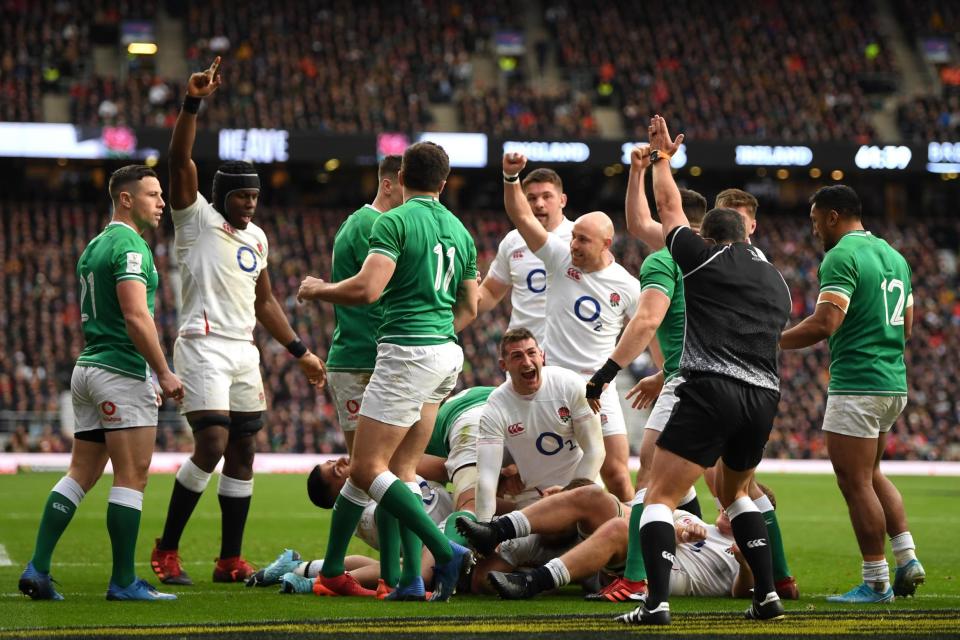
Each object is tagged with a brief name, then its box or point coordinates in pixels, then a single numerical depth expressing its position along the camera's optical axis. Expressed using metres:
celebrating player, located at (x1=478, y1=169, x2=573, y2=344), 20.22
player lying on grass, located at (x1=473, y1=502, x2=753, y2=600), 15.18
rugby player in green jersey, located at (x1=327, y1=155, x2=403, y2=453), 16.61
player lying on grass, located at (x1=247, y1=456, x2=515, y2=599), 15.86
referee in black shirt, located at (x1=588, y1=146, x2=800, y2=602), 15.13
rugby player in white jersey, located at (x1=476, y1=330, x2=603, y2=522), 16.67
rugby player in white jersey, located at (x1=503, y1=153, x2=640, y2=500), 18.41
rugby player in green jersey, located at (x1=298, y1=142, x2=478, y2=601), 14.26
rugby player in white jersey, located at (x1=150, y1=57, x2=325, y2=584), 16.67
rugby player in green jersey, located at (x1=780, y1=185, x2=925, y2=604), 15.87
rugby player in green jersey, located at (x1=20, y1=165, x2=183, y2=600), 14.98
